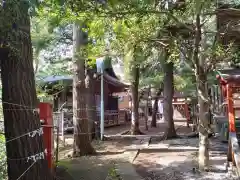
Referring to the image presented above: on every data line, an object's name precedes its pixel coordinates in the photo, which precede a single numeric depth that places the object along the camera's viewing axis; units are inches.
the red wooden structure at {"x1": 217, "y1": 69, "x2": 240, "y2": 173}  164.9
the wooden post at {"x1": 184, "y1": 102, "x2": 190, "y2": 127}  507.5
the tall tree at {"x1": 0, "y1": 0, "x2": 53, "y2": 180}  94.3
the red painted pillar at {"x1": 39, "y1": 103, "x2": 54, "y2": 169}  124.9
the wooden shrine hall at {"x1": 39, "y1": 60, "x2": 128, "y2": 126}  416.8
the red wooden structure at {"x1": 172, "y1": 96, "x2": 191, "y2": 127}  498.8
